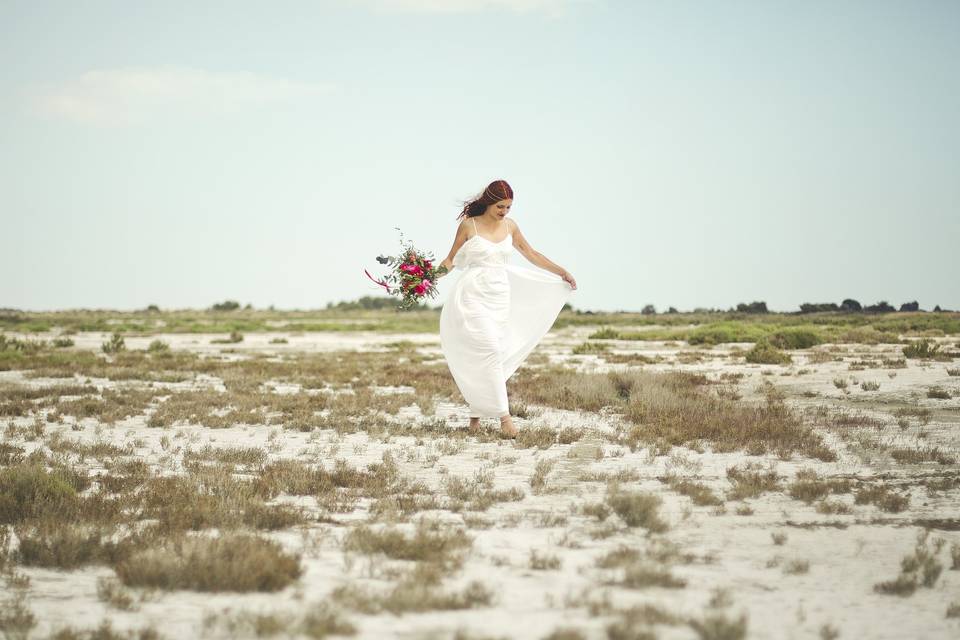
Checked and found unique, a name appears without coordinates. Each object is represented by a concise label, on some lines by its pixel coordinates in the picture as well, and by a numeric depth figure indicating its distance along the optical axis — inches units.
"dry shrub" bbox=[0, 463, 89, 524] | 263.3
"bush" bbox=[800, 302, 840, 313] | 2219.7
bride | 424.2
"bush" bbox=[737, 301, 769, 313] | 2516.0
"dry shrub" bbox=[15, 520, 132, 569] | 213.6
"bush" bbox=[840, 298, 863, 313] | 2133.4
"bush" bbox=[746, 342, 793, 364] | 866.3
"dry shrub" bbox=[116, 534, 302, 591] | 192.4
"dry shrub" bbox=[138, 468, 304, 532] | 247.8
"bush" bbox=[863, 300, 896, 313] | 2032.2
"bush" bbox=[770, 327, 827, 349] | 1134.1
